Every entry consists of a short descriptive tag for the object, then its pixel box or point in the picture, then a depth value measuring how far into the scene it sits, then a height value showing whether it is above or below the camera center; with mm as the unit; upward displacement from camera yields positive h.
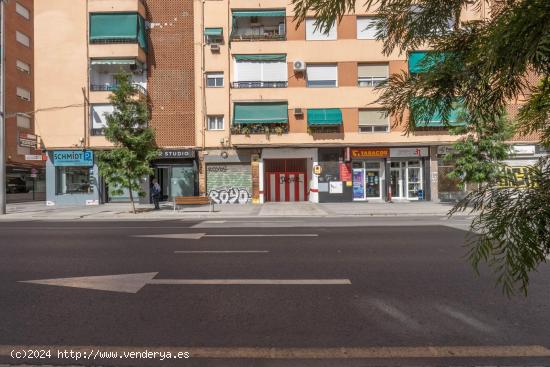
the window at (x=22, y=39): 33188 +13134
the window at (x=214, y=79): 23844 +6559
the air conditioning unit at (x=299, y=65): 22234 +6905
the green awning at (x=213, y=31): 23359 +9365
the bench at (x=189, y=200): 19047 -838
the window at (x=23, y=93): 33250 +8201
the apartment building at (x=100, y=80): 23219 +6580
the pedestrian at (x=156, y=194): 20281 -544
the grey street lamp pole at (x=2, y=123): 18312 +3014
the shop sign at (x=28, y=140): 19859 +2368
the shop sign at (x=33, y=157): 19938 +1487
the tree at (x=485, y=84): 1192 +352
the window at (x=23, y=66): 33259 +10666
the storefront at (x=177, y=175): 24109 +552
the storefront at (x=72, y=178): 23719 +428
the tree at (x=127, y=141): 17875 +2058
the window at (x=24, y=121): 33666 +5786
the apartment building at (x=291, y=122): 22578 +3637
